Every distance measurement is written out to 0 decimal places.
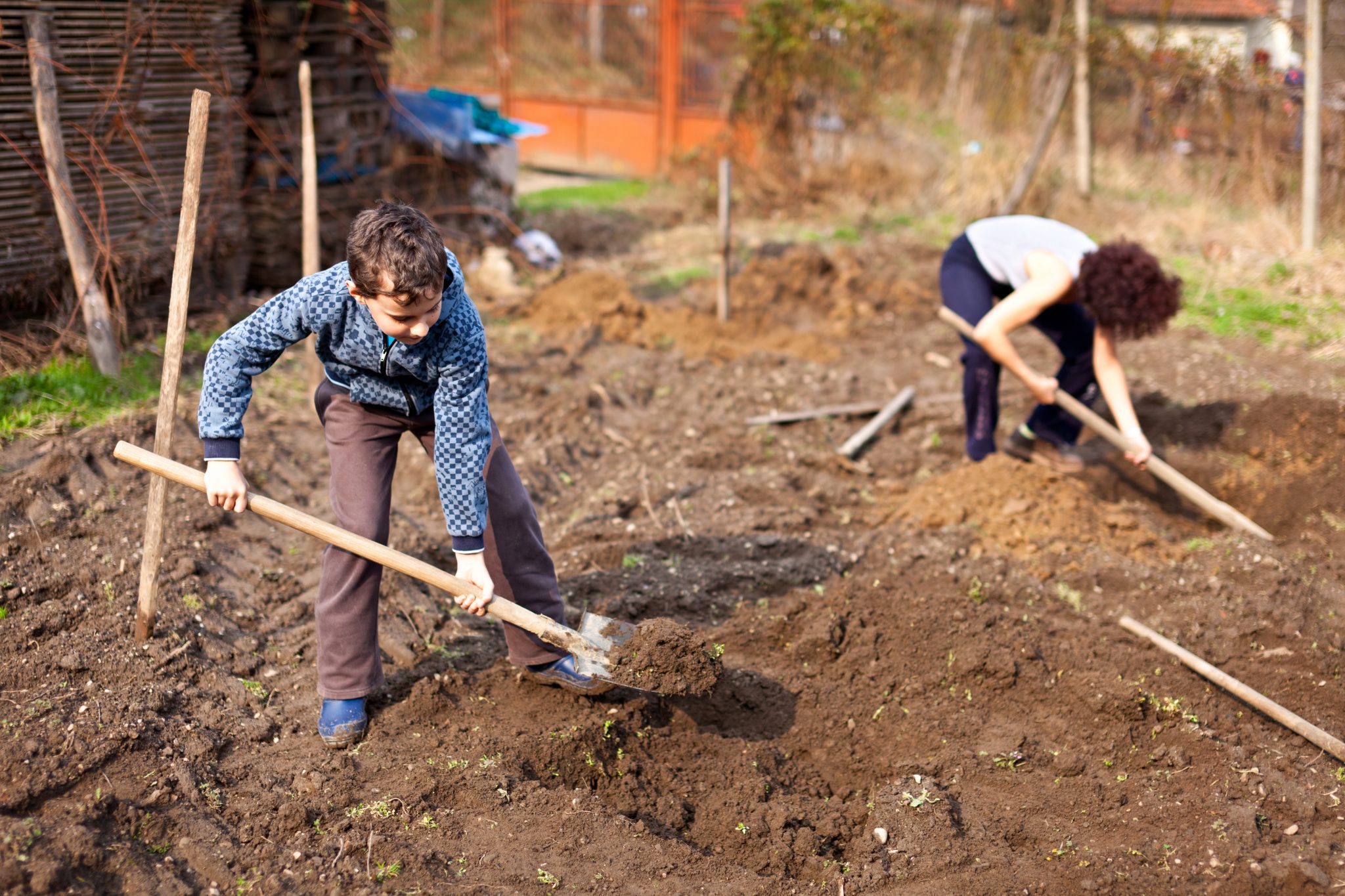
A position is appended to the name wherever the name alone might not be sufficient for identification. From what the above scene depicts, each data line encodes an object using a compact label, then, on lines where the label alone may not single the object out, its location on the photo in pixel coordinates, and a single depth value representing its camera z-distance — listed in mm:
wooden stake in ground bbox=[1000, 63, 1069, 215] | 9336
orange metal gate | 12164
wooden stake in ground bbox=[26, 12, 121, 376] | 4699
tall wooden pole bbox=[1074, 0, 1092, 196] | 9508
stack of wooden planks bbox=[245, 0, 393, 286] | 6535
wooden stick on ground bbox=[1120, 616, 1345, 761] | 3158
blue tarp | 7910
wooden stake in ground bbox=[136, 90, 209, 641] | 3070
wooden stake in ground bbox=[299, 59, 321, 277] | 4723
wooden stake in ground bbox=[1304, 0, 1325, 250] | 7734
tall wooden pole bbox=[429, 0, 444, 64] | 15375
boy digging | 2449
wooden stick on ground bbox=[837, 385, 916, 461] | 5426
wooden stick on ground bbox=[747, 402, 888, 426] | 5754
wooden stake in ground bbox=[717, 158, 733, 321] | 7199
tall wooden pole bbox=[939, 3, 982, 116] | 11492
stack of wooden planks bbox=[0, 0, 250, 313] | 5070
